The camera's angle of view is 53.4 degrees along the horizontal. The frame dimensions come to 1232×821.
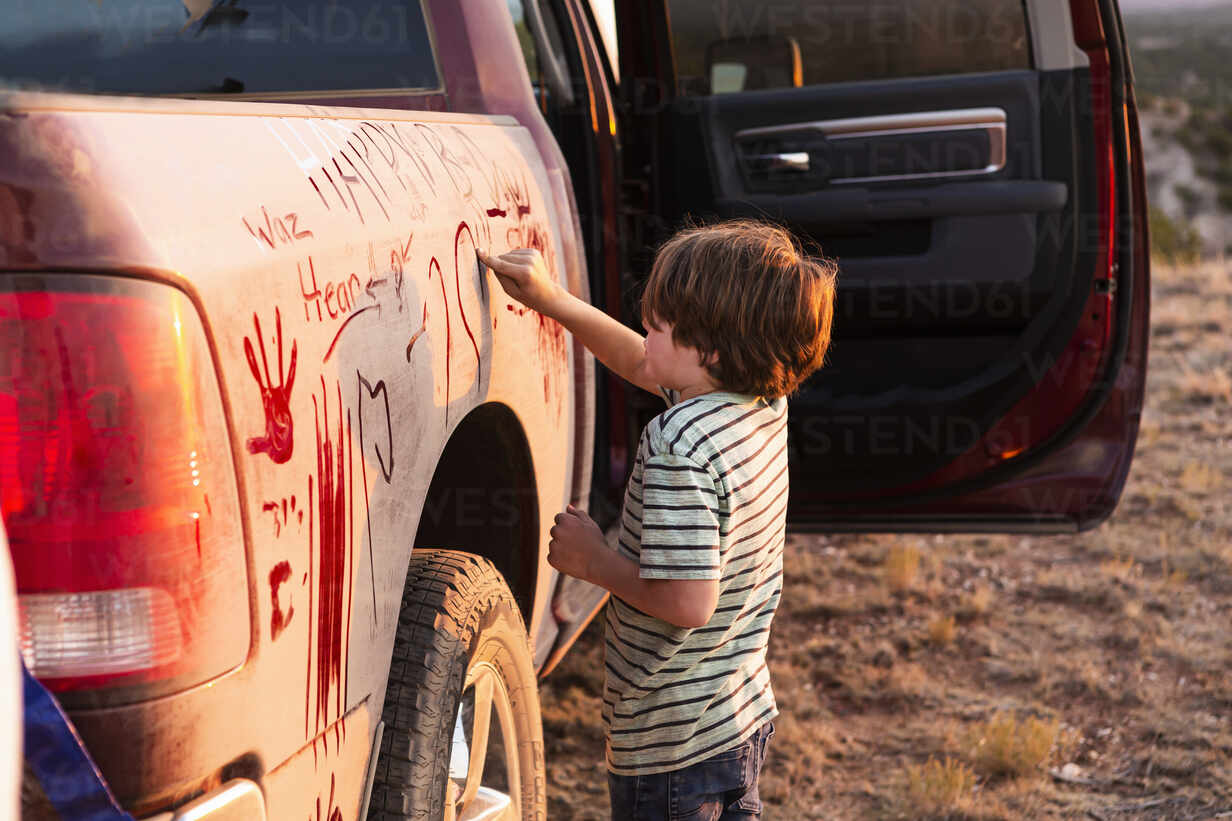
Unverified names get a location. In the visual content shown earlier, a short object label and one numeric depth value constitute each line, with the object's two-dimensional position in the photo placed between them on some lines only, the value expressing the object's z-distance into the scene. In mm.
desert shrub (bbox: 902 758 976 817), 2789
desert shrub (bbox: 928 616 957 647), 3836
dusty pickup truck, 1041
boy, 1536
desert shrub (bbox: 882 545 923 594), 4371
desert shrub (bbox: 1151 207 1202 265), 14812
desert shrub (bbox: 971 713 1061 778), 2969
